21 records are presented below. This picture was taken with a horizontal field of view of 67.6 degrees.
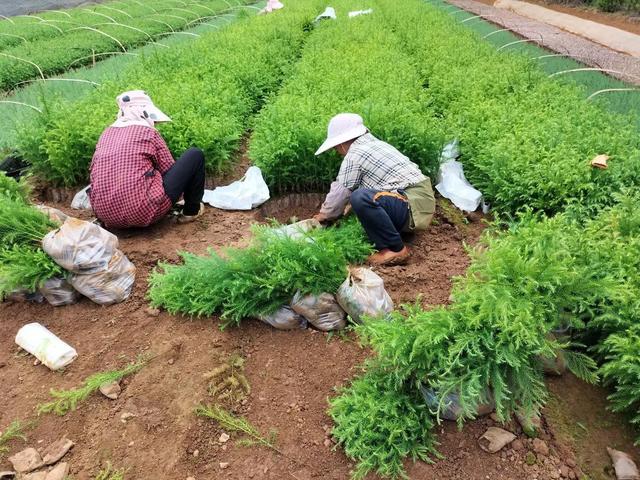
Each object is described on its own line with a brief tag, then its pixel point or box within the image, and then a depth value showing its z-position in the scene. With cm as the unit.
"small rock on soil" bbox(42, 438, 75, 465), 242
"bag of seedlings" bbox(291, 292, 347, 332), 304
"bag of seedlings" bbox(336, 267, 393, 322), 295
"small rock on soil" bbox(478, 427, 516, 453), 231
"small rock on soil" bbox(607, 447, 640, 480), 217
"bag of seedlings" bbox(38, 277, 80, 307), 343
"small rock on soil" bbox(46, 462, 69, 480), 231
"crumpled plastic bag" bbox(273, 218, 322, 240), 328
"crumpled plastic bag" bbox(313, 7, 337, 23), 1309
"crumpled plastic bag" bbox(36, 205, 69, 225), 368
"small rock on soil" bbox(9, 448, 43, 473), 238
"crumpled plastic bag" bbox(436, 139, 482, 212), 455
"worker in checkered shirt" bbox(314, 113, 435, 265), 371
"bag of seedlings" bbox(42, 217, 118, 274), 328
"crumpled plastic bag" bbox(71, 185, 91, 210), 480
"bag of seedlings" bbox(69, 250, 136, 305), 340
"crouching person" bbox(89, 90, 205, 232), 391
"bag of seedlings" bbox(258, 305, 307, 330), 314
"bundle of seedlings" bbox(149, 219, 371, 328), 302
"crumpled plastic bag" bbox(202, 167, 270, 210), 479
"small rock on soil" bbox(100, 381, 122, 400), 275
